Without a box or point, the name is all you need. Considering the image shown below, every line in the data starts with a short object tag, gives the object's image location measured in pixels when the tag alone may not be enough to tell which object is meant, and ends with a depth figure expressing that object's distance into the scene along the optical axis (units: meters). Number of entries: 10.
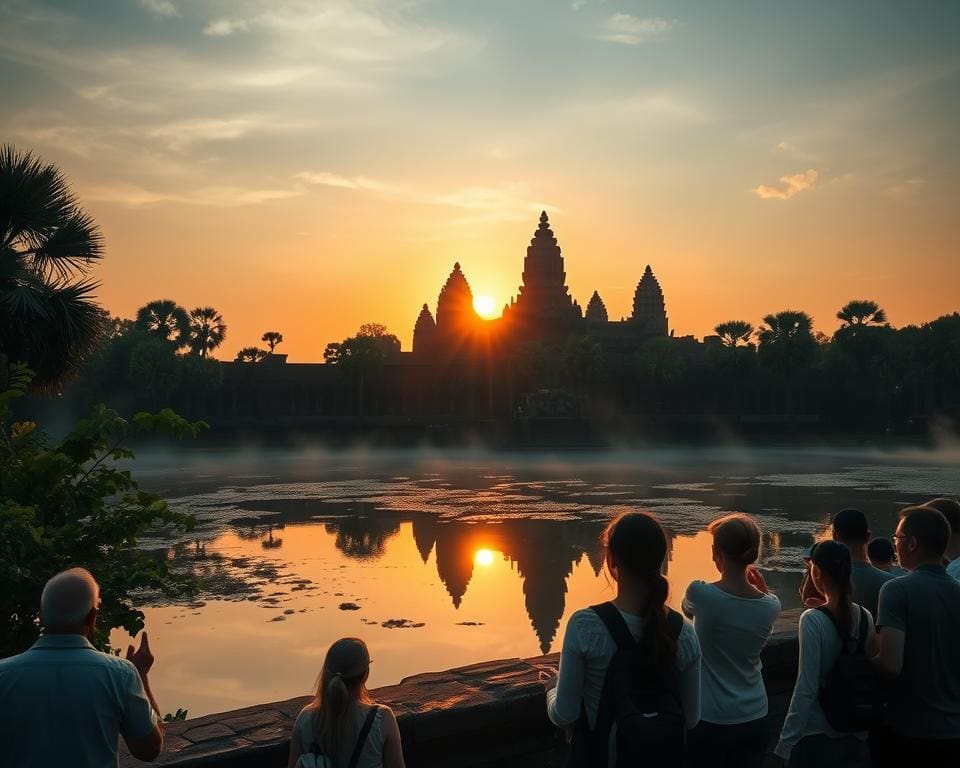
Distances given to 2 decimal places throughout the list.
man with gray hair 2.69
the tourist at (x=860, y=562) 4.04
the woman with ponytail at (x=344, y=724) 2.84
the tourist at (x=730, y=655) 3.45
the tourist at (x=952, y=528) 4.21
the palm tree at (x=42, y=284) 11.09
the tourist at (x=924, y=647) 3.43
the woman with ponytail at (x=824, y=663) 3.38
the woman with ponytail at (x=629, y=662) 2.72
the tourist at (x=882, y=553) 4.64
